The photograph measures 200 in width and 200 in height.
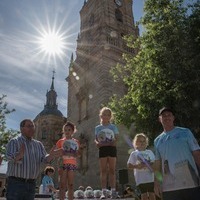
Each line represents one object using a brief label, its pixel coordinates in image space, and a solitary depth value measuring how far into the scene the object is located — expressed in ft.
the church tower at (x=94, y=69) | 58.02
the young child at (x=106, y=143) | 17.91
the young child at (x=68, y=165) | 15.57
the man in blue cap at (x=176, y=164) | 10.10
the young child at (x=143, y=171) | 14.75
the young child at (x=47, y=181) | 25.21
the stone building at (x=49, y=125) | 116.65
